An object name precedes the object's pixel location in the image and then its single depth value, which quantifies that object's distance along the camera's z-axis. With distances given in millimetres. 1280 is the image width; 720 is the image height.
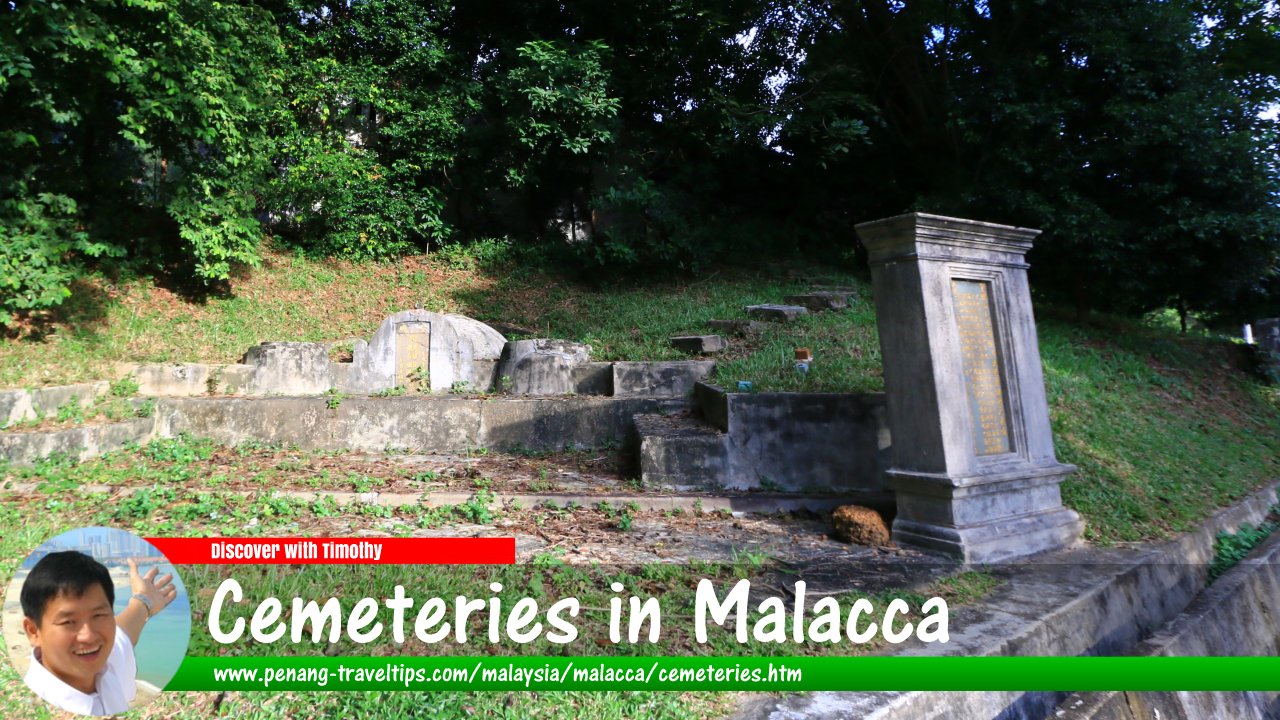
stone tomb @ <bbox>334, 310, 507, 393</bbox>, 7297
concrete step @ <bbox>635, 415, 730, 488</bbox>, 4992
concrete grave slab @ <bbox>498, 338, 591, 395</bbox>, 7148
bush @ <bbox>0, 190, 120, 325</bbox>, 6270
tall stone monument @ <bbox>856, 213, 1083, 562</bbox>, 3795
